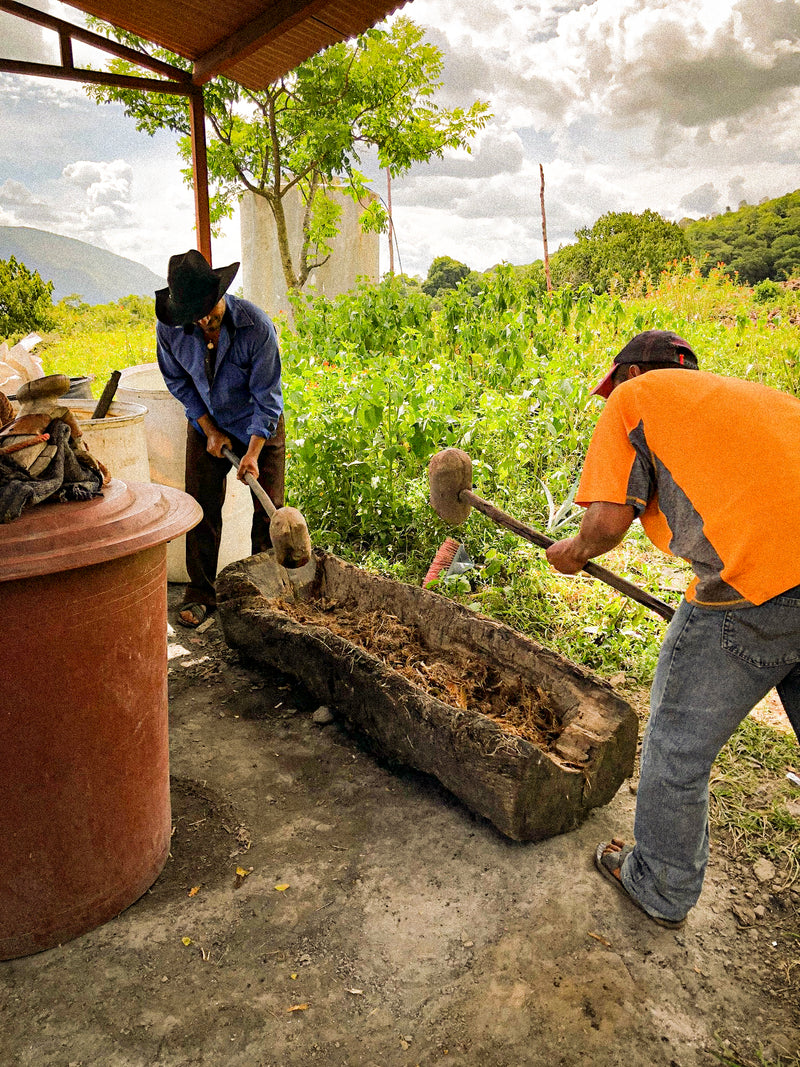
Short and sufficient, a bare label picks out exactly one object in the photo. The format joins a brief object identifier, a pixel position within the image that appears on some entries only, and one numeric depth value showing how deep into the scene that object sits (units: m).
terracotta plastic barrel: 1.86
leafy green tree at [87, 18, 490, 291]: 10.95
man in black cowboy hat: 3.84
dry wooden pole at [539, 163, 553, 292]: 10.65
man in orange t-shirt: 1.85
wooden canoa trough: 2.44
